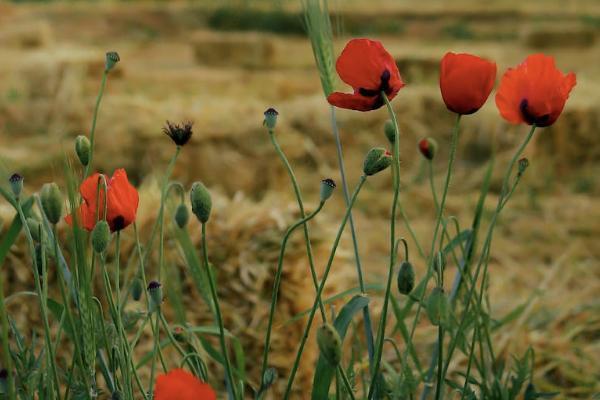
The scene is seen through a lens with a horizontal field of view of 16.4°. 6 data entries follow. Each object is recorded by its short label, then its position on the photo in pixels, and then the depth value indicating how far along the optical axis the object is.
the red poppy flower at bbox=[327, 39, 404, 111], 1.35
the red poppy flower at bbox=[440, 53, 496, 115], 1.35
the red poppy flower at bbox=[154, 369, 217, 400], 1.23
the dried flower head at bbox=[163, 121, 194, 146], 1.34
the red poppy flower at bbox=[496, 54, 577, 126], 1.40
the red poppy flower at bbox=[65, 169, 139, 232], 1.34
